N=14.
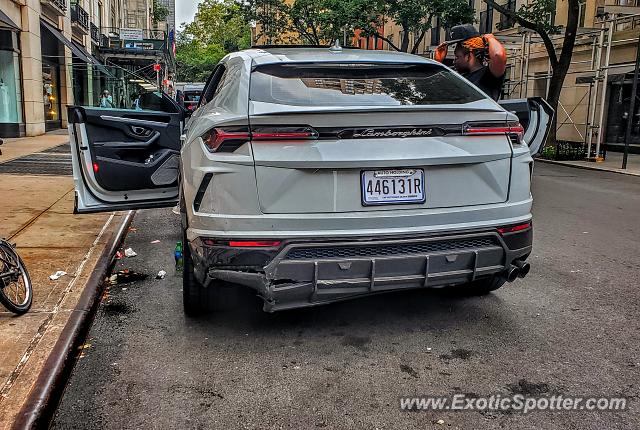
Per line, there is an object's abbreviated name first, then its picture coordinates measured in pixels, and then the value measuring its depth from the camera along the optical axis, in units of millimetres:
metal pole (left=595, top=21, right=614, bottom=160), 17359
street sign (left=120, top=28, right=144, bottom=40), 41156
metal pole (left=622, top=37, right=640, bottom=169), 15767
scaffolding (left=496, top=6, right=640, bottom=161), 18083
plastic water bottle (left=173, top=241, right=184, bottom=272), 5375
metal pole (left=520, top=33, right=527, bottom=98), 22497
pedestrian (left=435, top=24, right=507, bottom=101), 6148
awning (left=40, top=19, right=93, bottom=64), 23984
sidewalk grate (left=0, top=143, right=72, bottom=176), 12055
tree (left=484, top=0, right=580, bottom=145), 18953
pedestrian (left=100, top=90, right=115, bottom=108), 23547
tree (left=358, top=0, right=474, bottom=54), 25312
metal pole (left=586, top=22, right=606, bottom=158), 17969
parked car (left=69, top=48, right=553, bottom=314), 3328
